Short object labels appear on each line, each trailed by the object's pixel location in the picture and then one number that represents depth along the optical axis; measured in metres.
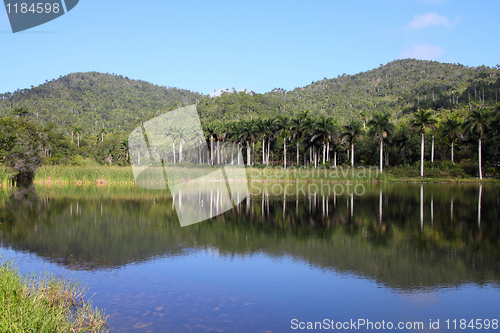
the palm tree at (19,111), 79.74
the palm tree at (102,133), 122.60
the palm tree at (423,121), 66.19
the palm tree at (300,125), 80.62
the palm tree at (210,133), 95.69
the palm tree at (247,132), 87.16
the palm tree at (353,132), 76.81
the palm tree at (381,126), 70.69
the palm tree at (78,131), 115.06
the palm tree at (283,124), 83.81
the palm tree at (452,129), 70.06
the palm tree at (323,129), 75.44
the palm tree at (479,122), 63.66
